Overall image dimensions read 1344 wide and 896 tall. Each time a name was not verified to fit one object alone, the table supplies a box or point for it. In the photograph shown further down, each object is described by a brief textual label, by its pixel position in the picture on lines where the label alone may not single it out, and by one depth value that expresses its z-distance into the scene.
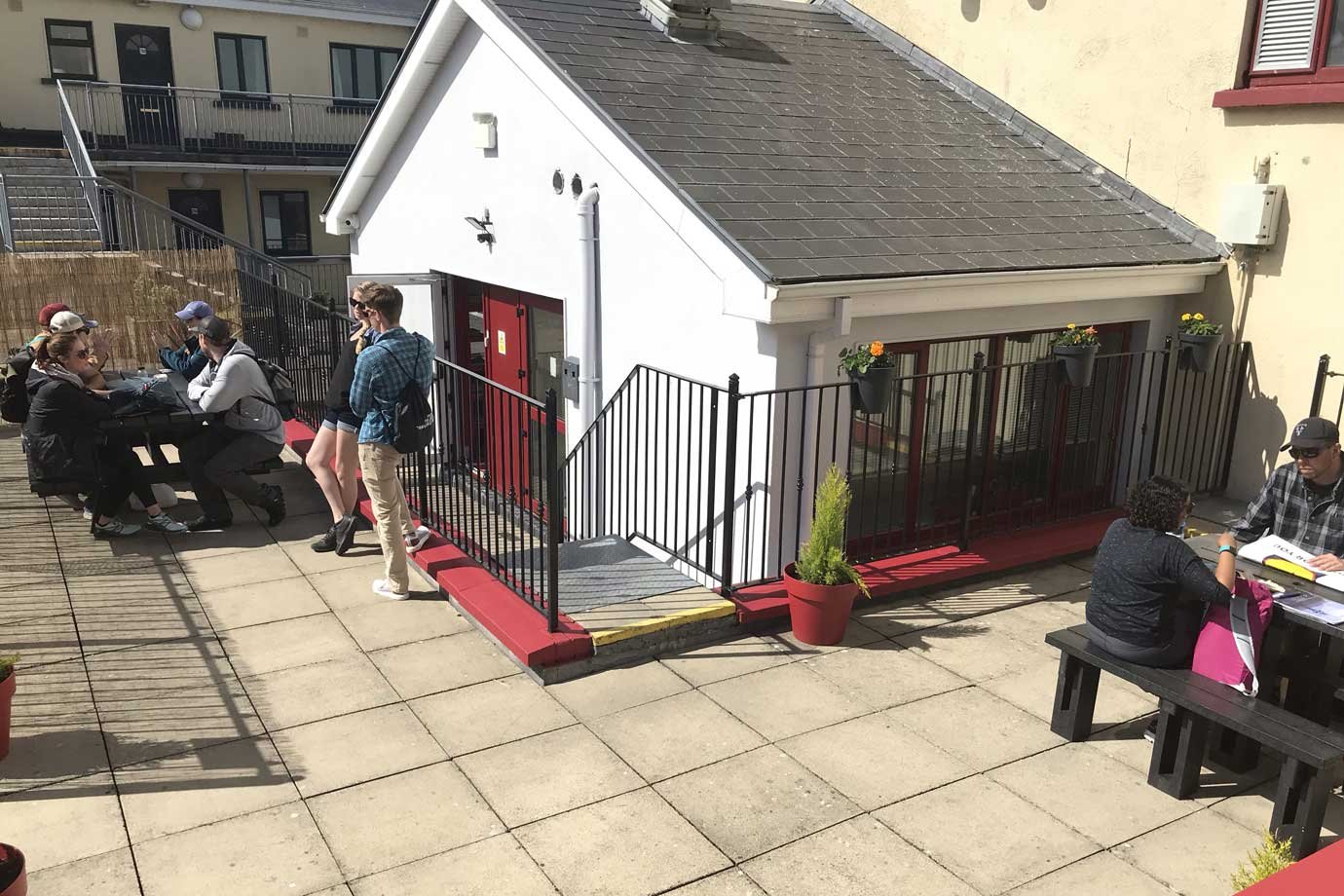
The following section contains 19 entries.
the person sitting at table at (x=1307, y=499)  5.25
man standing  6.33
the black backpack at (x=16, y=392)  7.43
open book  4.67
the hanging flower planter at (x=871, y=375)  6.23
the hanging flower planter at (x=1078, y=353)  7.25
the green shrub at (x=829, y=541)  6.02
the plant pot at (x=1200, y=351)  7.85
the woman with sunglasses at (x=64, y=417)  7.07
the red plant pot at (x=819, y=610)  6.07
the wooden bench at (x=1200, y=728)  4.21
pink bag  4.46
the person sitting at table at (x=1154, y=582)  4.55
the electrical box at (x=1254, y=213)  7.93
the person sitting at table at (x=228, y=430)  7.65
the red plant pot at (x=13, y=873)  3.33
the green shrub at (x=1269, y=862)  3.10
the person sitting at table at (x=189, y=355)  8.16
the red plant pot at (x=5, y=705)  4.69
